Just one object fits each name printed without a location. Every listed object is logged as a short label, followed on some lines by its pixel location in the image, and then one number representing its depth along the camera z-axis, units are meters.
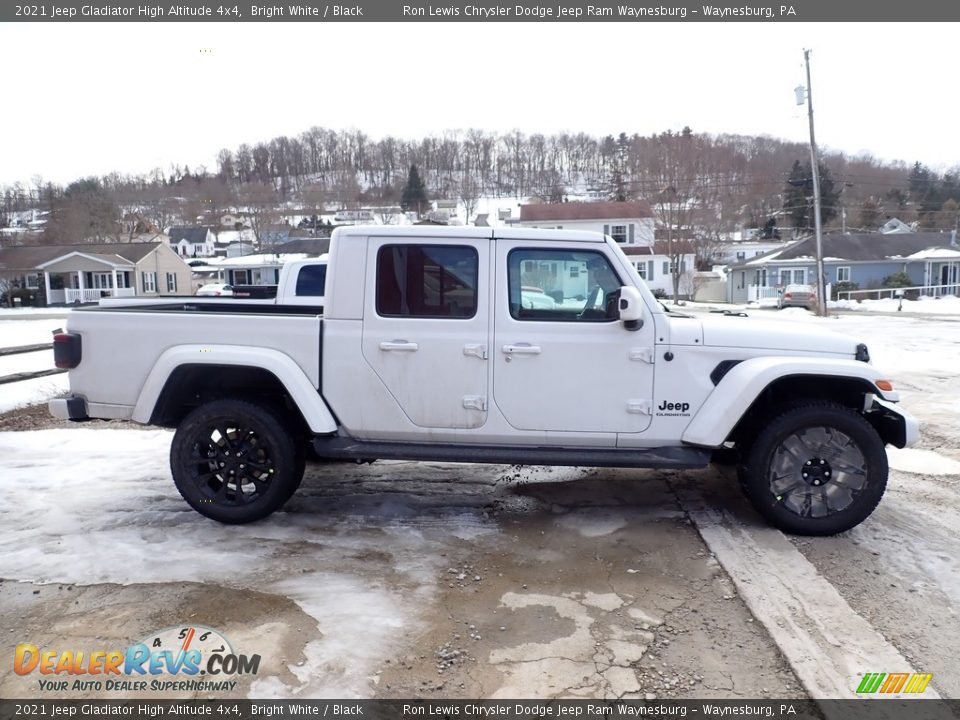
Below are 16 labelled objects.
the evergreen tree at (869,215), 73.86
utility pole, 31.08
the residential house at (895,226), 75.31
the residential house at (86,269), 54.12
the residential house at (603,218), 56.75
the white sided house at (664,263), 50.25
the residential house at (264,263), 56.12
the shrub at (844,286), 48.22
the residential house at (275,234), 75.56
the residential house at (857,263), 51.72
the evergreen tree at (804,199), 63.16
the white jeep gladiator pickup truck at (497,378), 4.66
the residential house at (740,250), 78.12
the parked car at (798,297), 38.06
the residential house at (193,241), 98.62
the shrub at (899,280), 47.81
